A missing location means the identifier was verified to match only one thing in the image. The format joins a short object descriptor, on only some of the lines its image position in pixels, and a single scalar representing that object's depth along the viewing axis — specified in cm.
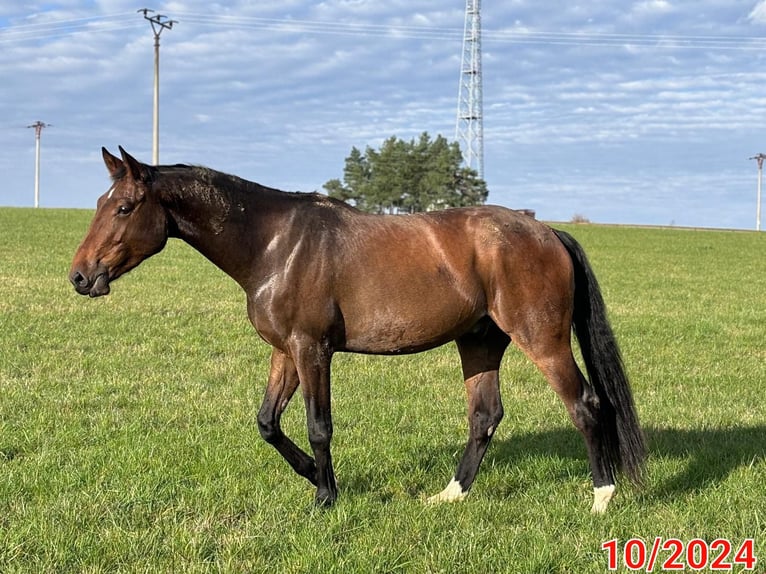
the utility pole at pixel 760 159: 8881
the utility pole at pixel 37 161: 6900
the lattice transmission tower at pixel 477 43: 6291
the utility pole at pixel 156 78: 3712
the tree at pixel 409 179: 8262
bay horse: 487
